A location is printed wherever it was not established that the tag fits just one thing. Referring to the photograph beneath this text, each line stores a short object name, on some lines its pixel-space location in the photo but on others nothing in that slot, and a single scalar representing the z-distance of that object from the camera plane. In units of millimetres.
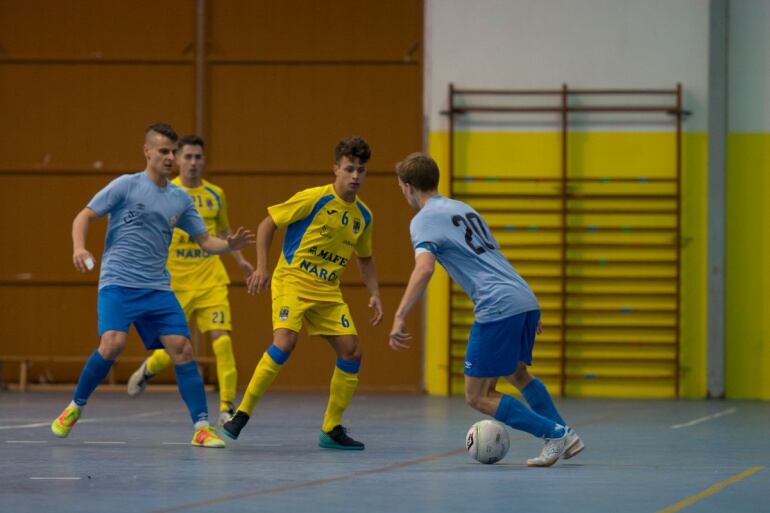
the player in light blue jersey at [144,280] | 17672
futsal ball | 15500
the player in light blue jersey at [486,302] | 15242
